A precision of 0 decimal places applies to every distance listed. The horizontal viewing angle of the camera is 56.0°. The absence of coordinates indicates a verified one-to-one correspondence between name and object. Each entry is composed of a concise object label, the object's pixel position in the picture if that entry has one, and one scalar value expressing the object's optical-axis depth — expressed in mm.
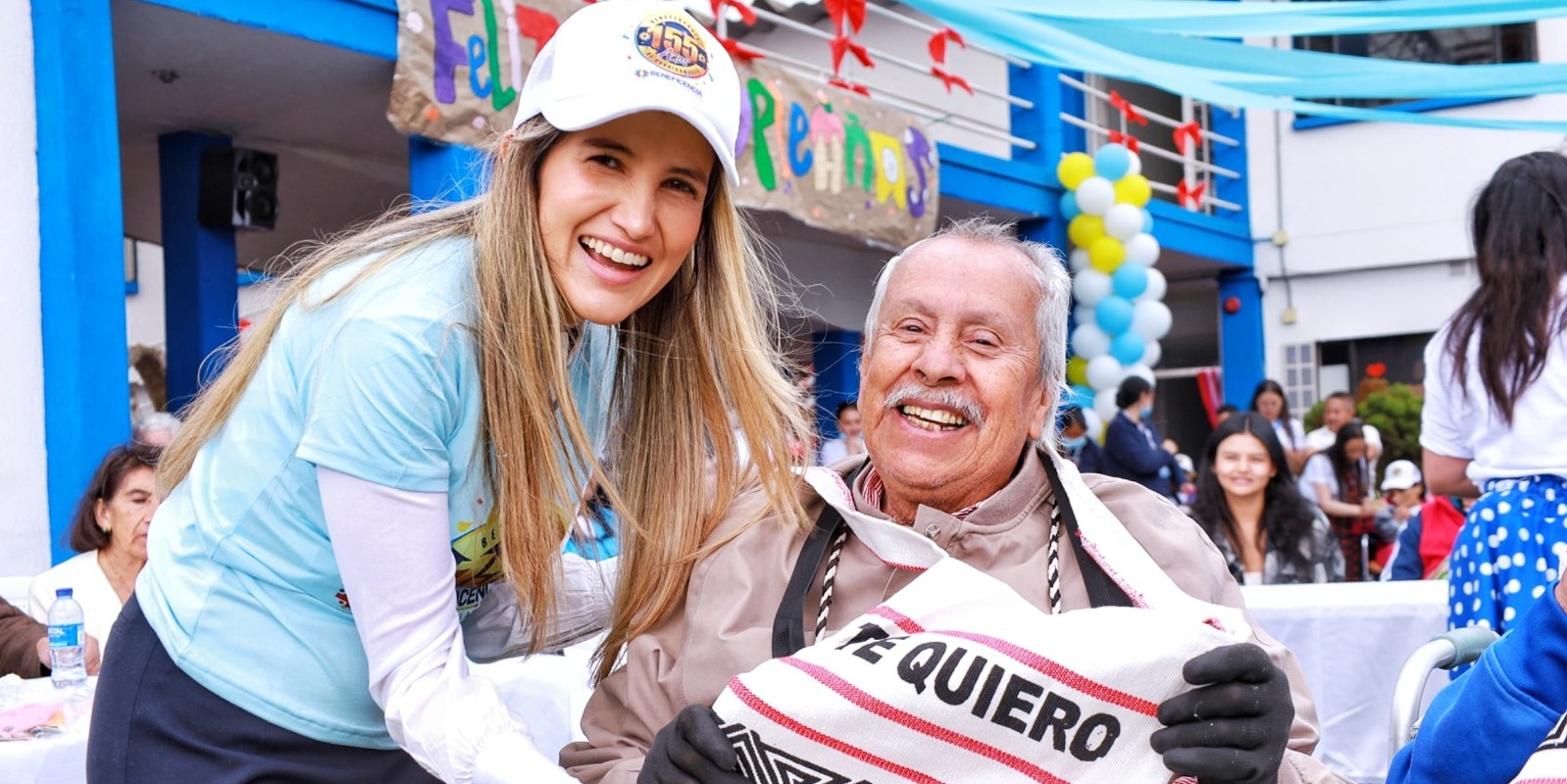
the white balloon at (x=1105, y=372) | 9977
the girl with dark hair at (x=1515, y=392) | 2979
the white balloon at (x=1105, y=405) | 9852
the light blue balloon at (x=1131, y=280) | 9992
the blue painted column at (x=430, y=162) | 6574
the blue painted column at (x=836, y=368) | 12261
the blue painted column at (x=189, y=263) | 7883
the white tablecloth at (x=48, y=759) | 2113
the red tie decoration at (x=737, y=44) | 6314
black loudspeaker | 7652
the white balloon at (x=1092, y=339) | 10141
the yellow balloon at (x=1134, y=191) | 10047
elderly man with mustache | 2000
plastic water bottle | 2648
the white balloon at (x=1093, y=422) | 9391
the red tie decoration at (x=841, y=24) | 7309
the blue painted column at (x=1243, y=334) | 13641
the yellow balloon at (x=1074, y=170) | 10250
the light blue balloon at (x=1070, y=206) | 10359
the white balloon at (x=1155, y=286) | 10195
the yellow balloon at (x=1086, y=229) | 10188
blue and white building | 5000
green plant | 10328
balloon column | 10008
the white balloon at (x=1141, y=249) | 10016
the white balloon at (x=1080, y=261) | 10291
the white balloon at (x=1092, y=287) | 10109
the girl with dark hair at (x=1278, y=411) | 9969
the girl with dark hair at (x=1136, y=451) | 8047
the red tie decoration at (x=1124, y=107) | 9781
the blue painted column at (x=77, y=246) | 5008
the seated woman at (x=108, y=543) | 3756
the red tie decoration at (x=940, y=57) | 8094
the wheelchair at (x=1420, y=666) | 2209
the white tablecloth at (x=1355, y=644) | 3689
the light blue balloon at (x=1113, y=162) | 10094
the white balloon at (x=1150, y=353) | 10242
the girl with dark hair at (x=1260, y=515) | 5055
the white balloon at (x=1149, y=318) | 10164
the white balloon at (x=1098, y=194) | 10102
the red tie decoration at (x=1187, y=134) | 11438
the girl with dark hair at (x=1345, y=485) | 8094
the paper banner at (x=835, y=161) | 7539
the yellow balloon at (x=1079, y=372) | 10328
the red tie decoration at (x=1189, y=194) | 11961
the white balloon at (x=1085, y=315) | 10273
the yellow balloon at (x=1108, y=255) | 10031
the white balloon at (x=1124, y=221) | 9945
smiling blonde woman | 1594
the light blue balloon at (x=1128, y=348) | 10016
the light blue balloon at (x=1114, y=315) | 9977
